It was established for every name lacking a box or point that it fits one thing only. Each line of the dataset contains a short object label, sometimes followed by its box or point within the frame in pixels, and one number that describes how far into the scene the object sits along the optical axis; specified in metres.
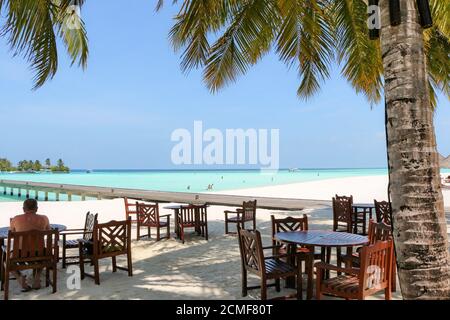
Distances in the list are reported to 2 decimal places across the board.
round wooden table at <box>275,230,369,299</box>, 4.32
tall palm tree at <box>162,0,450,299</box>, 2.25
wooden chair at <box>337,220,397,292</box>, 4.56
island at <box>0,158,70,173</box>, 122.69
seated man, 4.90
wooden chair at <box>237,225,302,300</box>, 4.09
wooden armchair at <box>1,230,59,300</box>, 4.46
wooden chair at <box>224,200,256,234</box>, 8.78
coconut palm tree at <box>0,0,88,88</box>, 3.78
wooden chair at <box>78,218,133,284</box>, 5.12
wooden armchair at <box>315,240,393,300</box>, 3.59
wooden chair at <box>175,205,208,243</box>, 8.43
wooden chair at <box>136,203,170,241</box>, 8.24
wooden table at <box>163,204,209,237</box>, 8.64
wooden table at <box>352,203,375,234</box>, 8.38
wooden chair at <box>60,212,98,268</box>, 5.82
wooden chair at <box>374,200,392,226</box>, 7.21
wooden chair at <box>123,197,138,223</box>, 8.92
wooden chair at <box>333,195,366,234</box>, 8.04
